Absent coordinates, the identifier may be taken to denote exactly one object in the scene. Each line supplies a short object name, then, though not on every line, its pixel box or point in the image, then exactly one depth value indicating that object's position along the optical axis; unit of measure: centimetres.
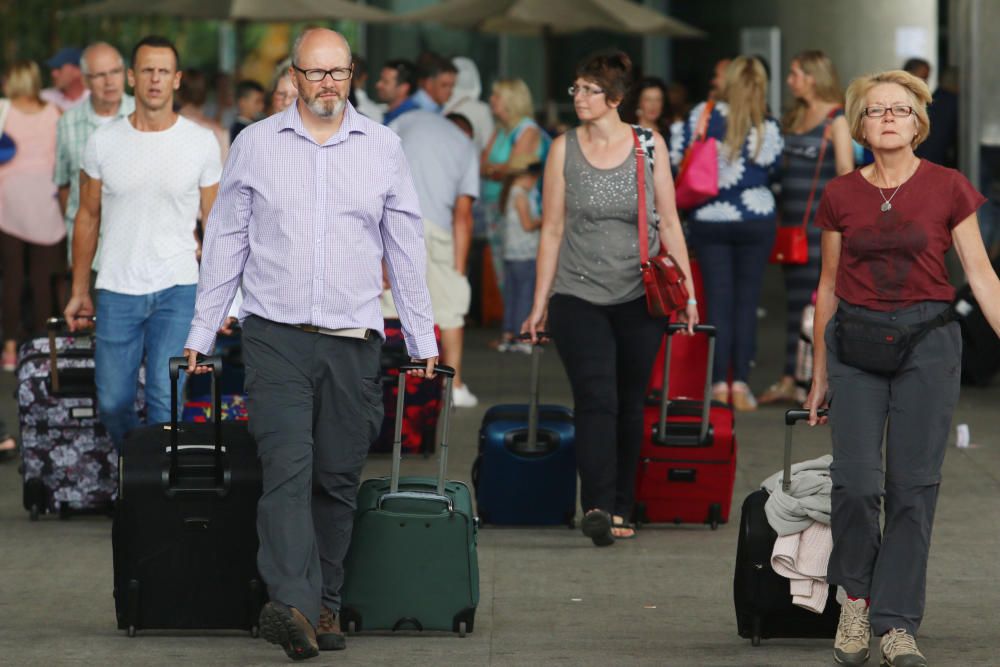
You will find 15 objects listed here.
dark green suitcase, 1194
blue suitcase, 1550
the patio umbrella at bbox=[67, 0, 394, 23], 3412
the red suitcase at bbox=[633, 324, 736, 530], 1547
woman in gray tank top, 1474
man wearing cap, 2586
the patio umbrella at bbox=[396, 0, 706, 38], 3425
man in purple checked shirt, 1130
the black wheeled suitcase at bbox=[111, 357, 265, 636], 1174
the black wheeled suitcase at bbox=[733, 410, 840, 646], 1167
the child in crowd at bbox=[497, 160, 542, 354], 2766
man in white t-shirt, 1459
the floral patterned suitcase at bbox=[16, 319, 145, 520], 1582
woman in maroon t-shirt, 1109
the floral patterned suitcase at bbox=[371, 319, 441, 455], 1873
